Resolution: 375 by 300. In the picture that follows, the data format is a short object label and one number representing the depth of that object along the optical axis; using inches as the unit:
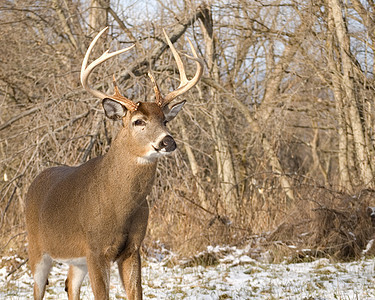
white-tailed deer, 370.9
